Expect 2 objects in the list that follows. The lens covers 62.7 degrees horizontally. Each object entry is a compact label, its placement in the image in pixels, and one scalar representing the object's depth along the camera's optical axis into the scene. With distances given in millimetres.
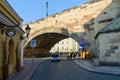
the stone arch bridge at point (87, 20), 10567
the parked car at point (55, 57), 13138
